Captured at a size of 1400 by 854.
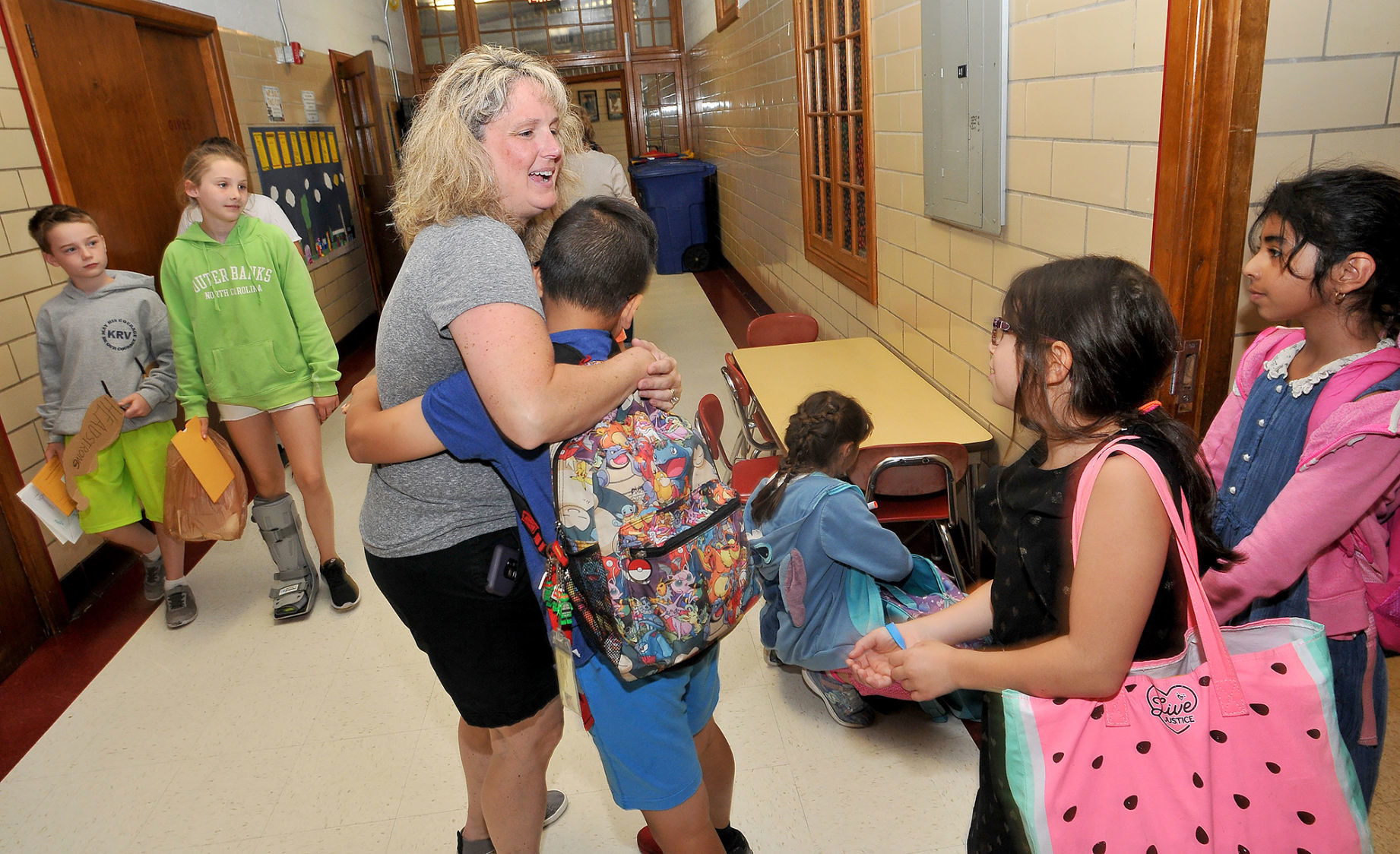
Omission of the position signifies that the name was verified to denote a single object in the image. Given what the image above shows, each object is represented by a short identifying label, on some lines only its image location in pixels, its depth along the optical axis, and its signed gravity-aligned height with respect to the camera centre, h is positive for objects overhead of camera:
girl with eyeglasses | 0.92 -0.43
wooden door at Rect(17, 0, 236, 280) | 3.33 +0.38
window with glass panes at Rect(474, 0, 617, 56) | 10.05 +1.57
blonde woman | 1.09 -0.26
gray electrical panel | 2.36 +0.05
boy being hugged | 1.17 -0.36
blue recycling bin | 9.09 -0.55
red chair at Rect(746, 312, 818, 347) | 3.84 -0.79
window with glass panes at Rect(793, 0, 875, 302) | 3.68 -0.01
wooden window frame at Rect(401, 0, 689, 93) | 9.91 +1.33
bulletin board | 5.42 +0.04
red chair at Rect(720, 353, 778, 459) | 3.07 -0.89
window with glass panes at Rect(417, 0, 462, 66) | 9.84 +1.59
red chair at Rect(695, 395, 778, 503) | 2.70 -1.00
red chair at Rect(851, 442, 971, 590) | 2.38 -0.93
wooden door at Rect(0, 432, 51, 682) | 2.78 -1.21
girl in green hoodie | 2.77 -0.49
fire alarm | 5.83 +0.89
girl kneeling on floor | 1.96 -0.93
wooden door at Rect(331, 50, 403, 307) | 6.98 +0.15
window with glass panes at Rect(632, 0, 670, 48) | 10.05 +1.51
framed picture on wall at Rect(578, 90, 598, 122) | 11.95 +0.81
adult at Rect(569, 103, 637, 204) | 5.05 -0.08
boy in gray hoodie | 2.78 -0.54
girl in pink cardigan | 1.29 -0.50
